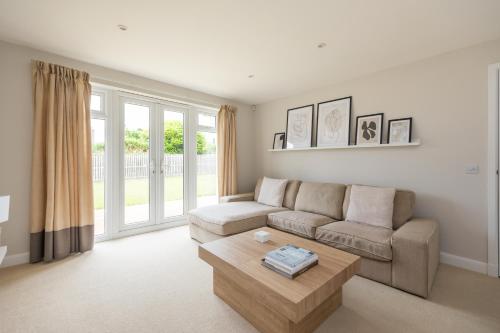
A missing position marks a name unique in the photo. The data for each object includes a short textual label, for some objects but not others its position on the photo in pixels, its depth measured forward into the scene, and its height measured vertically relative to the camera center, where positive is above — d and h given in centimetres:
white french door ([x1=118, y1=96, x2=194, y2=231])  347 +4
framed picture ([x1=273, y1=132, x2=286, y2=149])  433 +46
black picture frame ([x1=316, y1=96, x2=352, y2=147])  337 +59
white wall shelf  273 +25
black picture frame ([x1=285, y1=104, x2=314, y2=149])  401 +89
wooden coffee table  134 -77
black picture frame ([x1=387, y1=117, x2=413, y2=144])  283 +50
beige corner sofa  196 -72
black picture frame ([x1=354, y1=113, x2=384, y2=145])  307 +61
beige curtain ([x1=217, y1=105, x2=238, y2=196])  431 +27
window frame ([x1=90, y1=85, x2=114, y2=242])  322 +5
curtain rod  305 +111
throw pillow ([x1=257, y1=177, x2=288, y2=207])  368 -47
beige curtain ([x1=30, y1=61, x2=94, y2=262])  256 +0
